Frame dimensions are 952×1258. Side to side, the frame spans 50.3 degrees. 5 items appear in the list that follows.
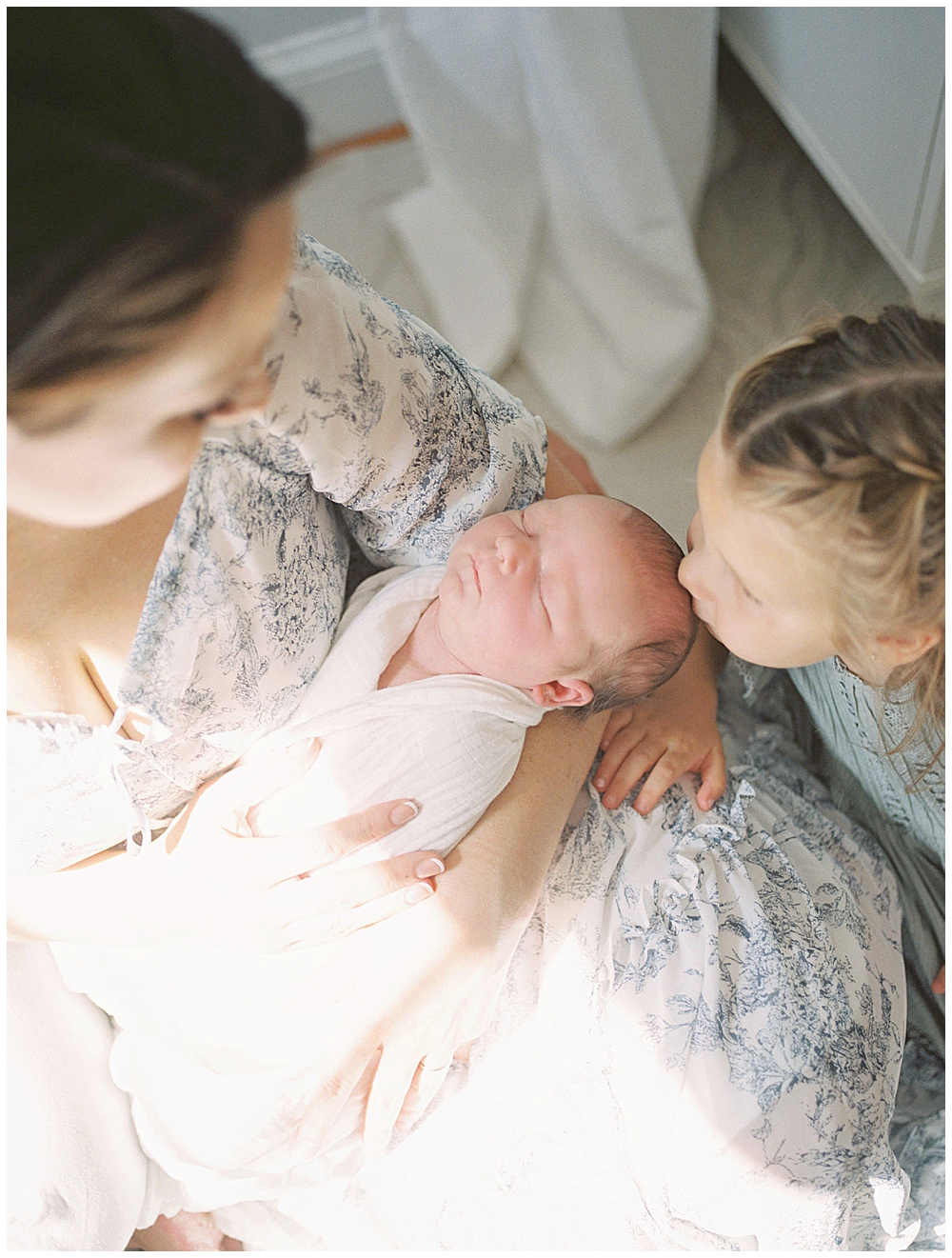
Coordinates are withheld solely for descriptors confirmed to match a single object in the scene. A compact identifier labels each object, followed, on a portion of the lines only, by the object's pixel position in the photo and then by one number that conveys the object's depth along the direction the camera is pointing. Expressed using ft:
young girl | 2.28
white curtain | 5.40
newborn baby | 3.01
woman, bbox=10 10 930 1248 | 1.77
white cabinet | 4.77
